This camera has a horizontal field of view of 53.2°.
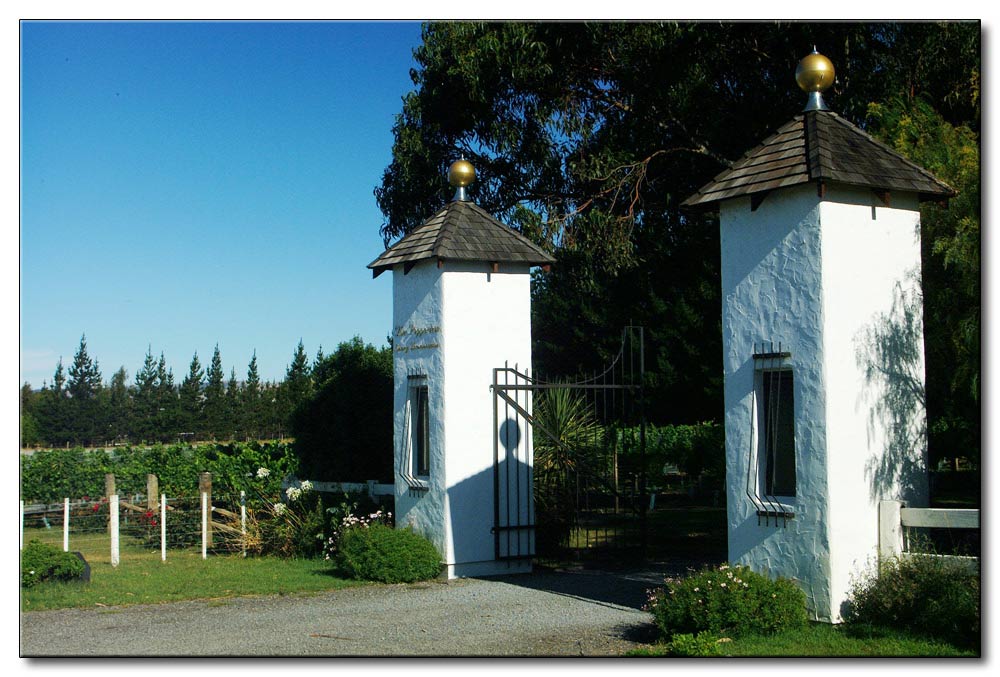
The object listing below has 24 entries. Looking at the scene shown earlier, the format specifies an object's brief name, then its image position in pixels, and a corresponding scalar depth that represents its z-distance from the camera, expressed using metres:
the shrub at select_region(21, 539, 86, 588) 11.55
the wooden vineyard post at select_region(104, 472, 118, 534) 18.69
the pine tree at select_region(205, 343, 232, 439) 44.44
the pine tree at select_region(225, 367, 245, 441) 45.03
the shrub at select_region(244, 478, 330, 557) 14.56
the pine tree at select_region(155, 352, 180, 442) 41.53
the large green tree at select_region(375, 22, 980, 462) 17.12
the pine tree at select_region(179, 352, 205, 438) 43.19
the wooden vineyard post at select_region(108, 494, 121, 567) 13.66
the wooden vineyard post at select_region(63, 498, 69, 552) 14.30
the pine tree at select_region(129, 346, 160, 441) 40.19
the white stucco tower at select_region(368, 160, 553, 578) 12.58
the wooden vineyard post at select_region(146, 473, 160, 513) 18.90
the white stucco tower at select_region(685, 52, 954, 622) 8.48
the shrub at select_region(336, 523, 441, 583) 12.17
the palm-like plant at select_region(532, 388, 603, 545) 13.95
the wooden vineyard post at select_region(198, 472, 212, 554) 14.97
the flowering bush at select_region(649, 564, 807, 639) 8.09
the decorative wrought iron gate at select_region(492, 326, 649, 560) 12.87
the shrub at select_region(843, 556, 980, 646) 7.57
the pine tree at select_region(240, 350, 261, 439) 45.72
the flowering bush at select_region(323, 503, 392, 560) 13.44
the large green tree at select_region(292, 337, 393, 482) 17.50
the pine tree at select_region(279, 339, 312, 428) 42.59
